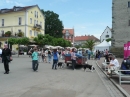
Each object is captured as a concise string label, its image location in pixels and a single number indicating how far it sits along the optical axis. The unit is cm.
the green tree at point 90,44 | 3151
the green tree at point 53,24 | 3972
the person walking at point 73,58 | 903
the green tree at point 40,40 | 2452
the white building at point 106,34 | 5597
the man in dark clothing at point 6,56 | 688
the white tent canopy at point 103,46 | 2443
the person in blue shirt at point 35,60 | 787
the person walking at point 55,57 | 891
